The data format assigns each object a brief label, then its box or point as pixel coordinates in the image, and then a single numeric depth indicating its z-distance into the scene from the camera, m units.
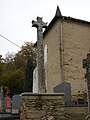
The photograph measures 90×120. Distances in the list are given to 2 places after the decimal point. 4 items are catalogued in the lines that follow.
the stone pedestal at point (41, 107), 5.01
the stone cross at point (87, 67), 4.86
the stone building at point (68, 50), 10.50
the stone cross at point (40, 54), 5.48
